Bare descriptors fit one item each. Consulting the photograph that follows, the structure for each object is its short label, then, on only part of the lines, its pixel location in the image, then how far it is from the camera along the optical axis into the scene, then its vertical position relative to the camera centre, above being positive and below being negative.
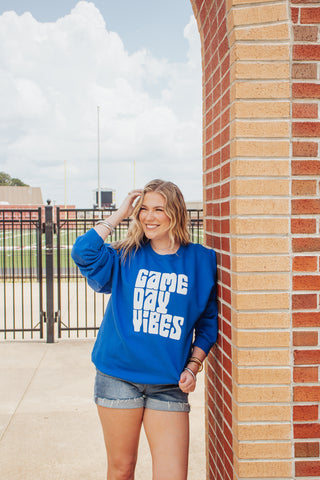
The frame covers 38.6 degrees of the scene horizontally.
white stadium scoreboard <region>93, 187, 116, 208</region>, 54.47 +3.18
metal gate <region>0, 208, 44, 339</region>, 6.68 -1.73
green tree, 103.56 +9.65
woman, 2.07 -0.50
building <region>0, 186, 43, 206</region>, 75.50 +4.59
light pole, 47.75 +3.30
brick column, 1.96 -0.06
